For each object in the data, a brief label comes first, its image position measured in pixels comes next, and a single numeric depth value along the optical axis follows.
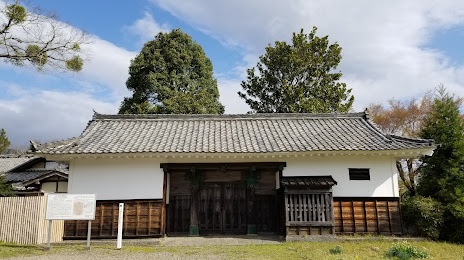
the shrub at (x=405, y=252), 8.09
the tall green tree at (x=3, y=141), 30.53
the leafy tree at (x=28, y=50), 10.73
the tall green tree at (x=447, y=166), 10.94
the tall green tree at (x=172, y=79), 24.98
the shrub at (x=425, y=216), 10.95
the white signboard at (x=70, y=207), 9.89
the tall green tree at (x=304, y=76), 23.52
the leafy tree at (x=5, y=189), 14.07
